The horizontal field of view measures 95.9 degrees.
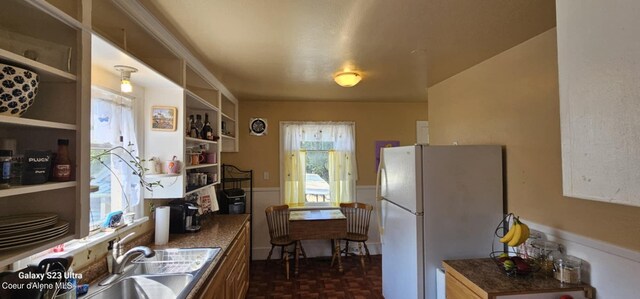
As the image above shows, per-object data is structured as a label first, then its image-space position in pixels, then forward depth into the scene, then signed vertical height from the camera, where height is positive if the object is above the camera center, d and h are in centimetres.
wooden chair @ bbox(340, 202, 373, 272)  391 -85
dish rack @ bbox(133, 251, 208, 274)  176 -65
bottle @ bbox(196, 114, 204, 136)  257 +31
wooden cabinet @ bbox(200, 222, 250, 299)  168 -82
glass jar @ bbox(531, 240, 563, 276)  167 -59
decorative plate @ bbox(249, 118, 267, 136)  407 +45
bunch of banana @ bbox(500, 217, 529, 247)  175 -49
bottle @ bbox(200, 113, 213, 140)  264 +26
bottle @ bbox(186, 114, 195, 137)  242 +30
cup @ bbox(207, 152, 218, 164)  274 +0
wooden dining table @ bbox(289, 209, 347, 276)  345 -86
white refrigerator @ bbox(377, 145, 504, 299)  202 -36
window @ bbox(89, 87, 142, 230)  169 +3
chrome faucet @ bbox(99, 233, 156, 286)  160 -55
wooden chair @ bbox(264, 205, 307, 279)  369 -88
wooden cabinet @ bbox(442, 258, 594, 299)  146 -69
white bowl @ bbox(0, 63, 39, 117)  80 +21
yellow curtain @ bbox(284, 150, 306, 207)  410 -31
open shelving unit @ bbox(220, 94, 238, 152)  354 +42
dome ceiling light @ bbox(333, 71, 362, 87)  258 +71
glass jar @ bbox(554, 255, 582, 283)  155 -63
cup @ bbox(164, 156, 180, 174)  200 -6
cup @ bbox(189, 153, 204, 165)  240 +0
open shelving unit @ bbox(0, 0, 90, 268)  93 +18
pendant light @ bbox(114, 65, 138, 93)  157 +48
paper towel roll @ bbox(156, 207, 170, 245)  205 -48
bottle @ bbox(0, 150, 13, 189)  81 -2
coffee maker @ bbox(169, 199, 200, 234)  230 -48
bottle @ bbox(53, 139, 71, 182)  97 -1
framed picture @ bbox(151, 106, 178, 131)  205 +29
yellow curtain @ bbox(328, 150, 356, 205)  416 -22
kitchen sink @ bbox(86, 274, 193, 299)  154 -69
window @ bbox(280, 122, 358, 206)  411 -8
